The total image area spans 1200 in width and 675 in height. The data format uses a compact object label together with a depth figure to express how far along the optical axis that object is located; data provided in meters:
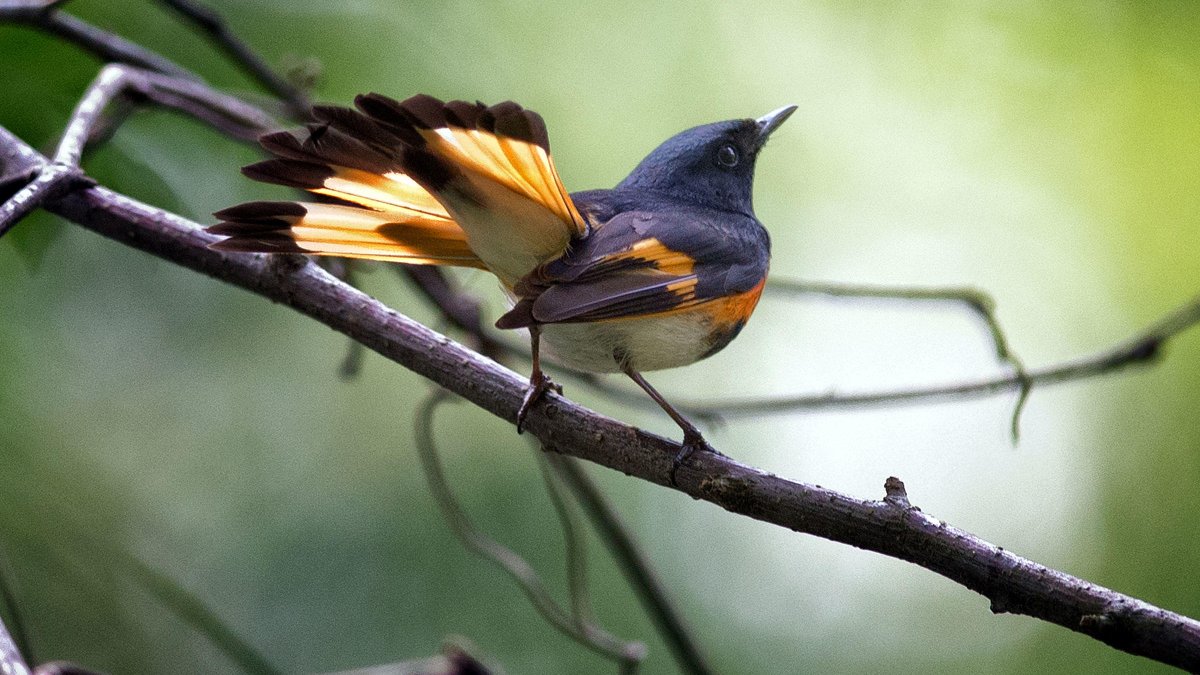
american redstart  3.35
